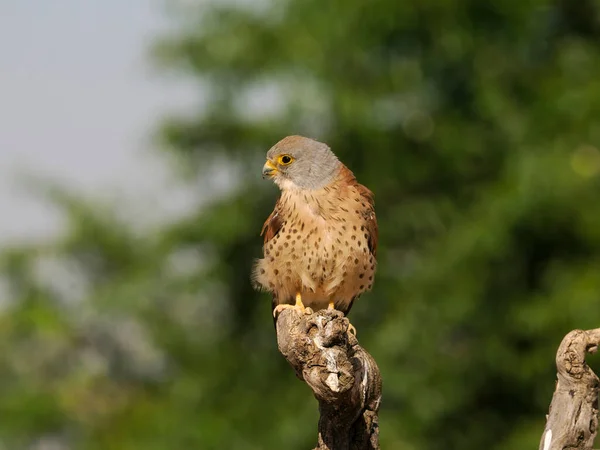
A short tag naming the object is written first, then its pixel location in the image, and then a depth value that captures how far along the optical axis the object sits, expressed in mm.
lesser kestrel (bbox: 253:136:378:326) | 9297
